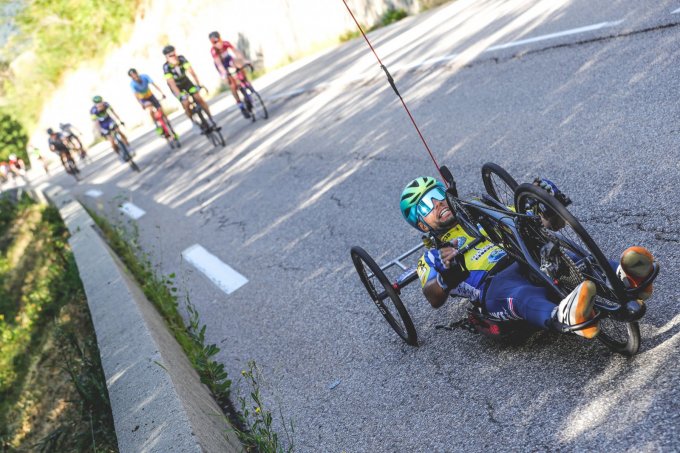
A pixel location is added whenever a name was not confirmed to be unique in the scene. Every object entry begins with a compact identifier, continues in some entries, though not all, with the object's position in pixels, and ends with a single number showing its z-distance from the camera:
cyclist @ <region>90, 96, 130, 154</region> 18.97
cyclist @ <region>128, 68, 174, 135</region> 17.59
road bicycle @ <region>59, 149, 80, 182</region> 23.44
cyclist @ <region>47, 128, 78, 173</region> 23.56
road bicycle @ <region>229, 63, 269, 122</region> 15.29
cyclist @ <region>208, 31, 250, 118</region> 15.37
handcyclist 3.24
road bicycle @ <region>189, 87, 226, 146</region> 15.09
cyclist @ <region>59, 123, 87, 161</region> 25.33
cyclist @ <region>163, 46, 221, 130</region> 15.30
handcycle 3.26
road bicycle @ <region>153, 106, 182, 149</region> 17.56
